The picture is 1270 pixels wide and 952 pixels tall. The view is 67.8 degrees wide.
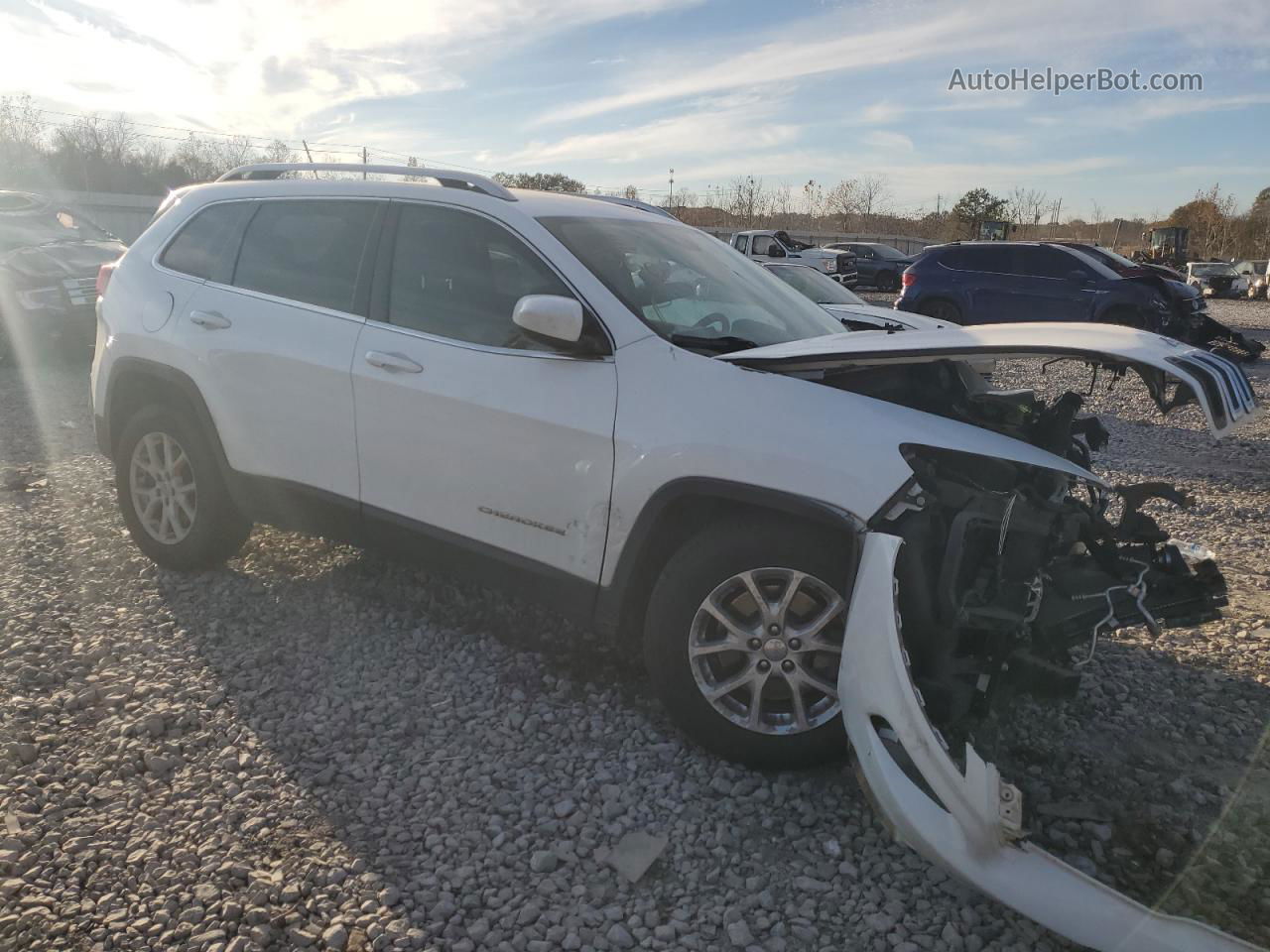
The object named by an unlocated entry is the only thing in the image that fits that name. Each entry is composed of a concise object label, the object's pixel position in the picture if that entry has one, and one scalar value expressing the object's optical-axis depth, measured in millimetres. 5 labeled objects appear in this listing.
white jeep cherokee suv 2732
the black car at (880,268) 28297
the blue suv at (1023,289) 14655
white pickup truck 25531
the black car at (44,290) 10648
